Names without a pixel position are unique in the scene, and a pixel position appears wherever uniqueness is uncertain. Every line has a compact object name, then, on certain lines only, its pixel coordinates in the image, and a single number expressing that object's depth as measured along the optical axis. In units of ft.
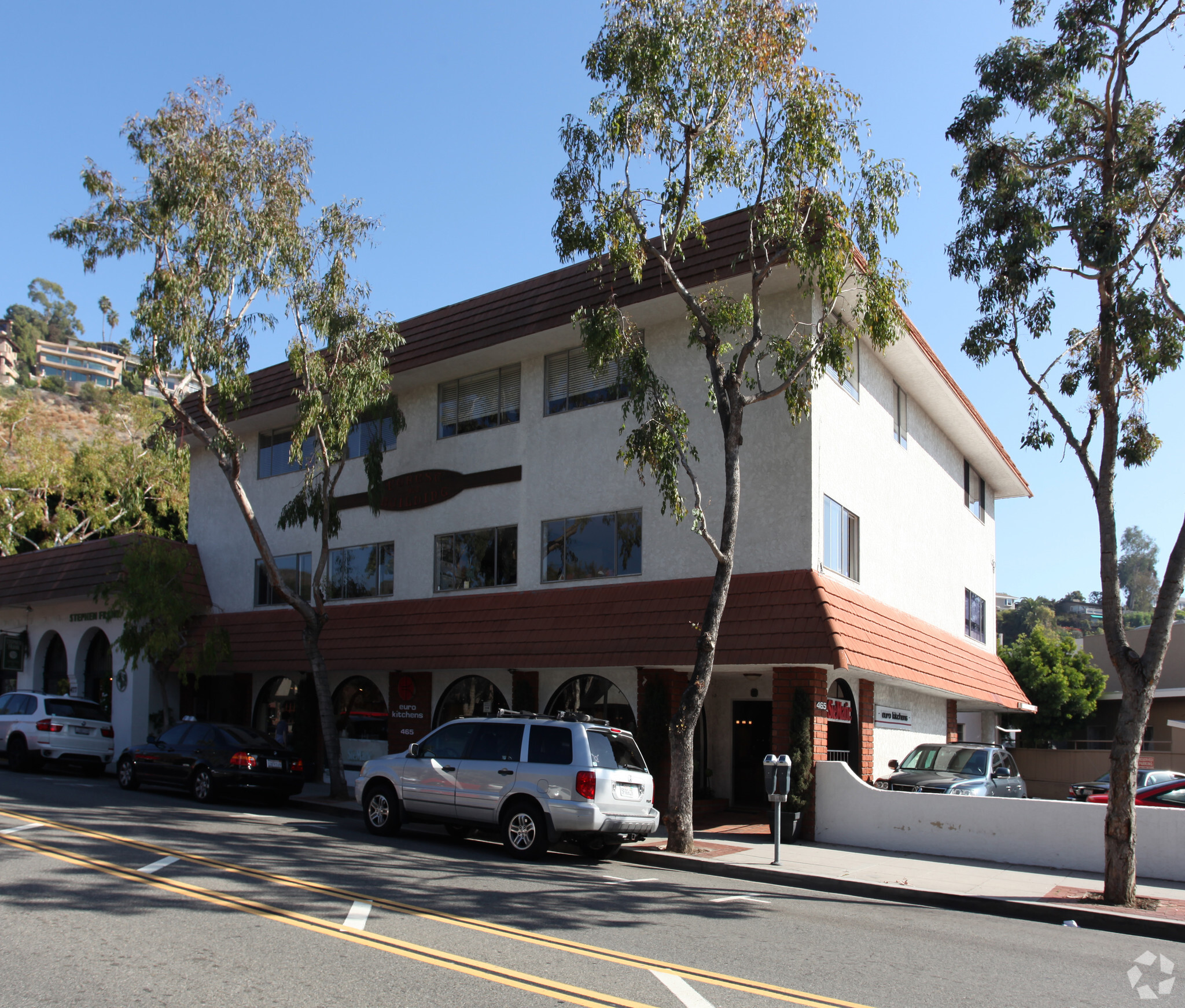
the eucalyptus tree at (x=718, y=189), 44.73
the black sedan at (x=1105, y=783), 68.03
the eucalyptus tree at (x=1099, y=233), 36.99
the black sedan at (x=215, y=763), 57.72
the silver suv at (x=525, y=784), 40.96
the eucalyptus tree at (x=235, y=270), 62.13
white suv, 69.72
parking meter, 43.75
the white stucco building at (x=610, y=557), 54.44
